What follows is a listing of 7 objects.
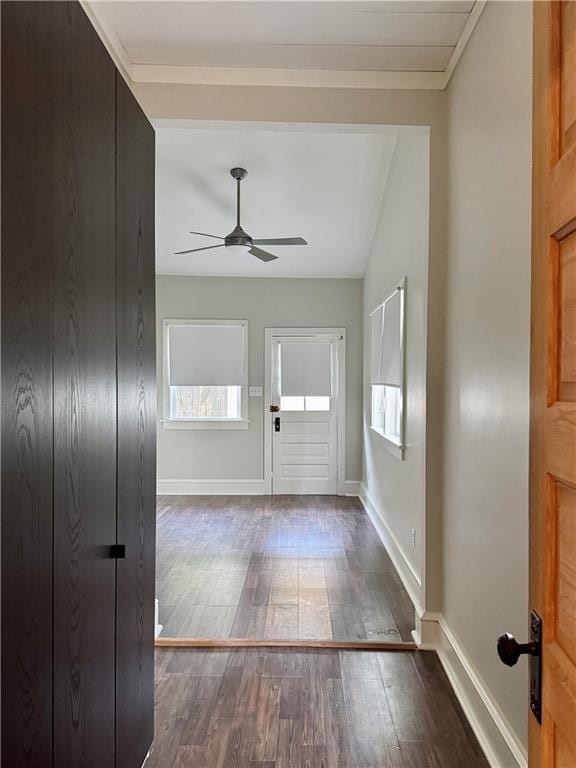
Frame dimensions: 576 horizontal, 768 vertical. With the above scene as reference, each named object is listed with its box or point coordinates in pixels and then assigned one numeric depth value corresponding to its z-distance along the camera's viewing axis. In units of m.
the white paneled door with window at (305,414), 6.39
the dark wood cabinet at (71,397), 0.93
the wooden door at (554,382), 0.79
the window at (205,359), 6.39
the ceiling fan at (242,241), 4.11
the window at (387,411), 3.80
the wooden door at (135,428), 1.51
